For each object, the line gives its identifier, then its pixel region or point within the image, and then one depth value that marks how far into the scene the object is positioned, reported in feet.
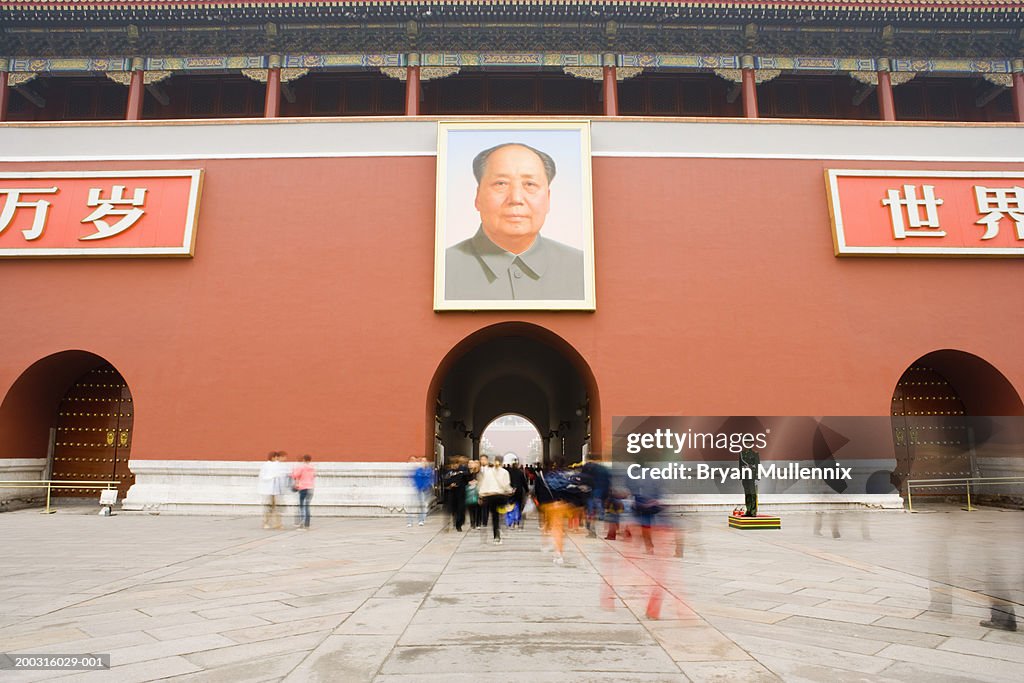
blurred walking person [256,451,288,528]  31.30
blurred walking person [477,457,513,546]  26.18
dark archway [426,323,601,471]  39.01
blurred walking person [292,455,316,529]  31.40
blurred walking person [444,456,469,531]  30.53
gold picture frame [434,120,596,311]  37.09
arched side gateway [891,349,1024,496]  40.09
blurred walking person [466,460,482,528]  29.23
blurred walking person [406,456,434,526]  33.60
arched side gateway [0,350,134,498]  39.19
